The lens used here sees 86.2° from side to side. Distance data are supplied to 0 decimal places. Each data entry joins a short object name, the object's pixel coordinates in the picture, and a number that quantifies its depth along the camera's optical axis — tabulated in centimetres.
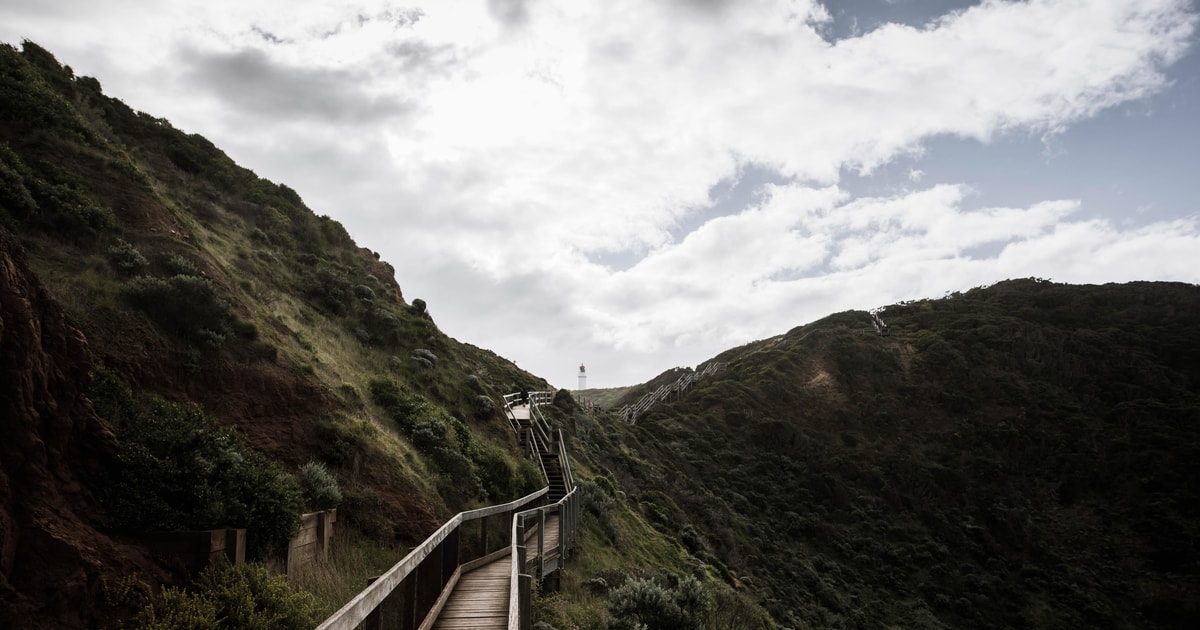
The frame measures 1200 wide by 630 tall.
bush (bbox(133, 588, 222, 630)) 650
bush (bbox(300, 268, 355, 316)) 2528
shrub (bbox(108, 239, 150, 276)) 1309
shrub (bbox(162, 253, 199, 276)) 1440
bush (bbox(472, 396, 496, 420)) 2386
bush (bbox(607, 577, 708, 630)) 1081
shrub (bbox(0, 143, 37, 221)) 1238
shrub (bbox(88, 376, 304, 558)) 806
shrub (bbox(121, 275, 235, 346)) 1222
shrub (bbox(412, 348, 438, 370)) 2419
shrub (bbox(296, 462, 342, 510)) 1123
